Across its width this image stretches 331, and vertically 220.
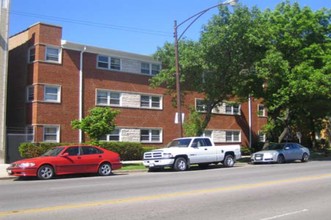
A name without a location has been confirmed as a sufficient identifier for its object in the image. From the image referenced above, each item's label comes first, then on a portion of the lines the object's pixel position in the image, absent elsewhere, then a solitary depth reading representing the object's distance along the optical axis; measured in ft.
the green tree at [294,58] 96.22
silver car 94.12
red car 60.70
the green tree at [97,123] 82.84
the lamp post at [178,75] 85.76
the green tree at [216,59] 91.71
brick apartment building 103.35
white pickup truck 75.46
